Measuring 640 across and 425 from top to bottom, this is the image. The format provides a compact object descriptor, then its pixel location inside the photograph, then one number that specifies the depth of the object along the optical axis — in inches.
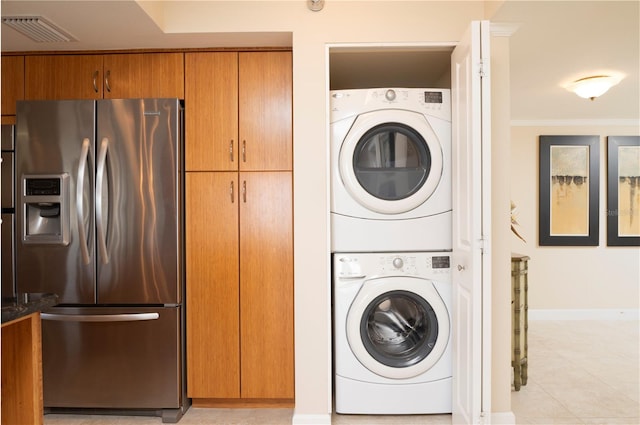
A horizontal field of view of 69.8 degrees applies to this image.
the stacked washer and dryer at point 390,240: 100.3
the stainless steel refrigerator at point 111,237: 101.1
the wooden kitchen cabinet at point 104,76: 106.4
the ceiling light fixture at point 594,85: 139.0
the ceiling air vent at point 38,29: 89.2
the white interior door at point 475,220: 80.7
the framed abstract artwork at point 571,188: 196.2
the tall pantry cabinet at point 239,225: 105.5
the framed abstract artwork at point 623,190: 197.8
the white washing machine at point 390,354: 100.5
